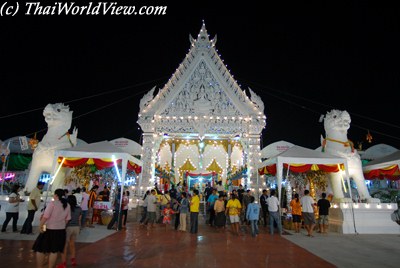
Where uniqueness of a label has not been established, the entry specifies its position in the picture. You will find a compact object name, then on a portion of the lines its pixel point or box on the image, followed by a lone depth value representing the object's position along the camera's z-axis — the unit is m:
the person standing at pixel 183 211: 9.38
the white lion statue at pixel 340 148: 10.52
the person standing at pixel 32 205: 7.72
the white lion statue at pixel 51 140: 10.27
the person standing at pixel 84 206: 8.88
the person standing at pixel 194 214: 8.86
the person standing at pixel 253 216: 8.41
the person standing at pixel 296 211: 9.30
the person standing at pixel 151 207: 9.93
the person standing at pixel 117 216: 9.13
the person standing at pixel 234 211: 8.81
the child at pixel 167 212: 10.26
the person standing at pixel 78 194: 9.71
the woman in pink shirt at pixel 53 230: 4.19
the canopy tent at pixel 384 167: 11.70
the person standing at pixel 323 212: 9.17
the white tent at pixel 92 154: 9.60
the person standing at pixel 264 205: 10.94
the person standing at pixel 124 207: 9.65
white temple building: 14.89
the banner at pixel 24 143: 11.62
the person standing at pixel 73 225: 5.07
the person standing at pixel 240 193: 11.60
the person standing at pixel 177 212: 9.89
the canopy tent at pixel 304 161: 9.60
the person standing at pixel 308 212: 8.70
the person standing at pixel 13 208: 8.03
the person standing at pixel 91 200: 9.52
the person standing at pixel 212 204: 10.94
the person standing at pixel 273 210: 8.84
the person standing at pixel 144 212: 10.52
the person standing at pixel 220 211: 9.54
